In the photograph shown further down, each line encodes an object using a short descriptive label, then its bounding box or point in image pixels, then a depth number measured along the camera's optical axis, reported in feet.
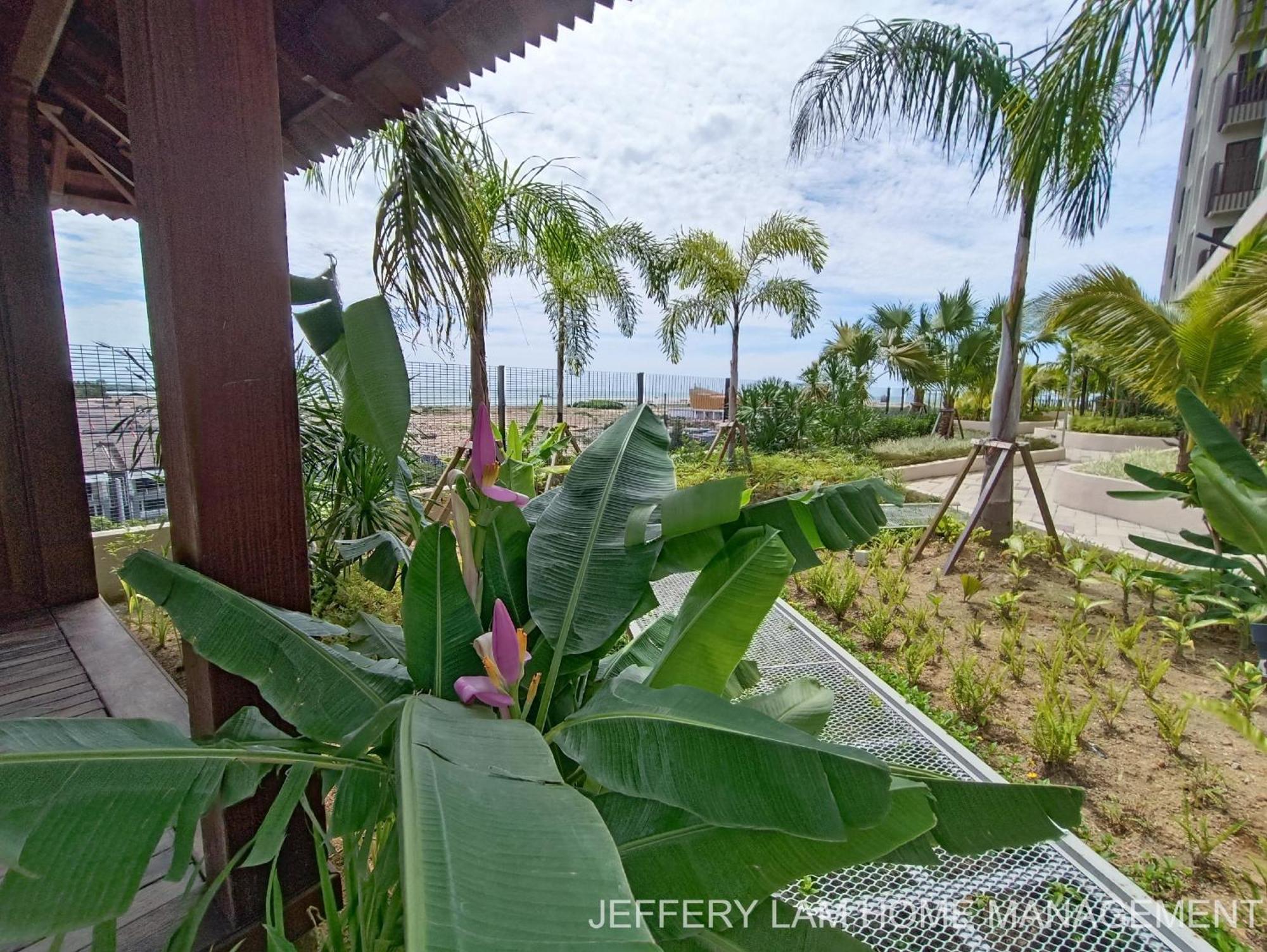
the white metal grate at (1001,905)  4.14
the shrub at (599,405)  30.27
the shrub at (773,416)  36.01
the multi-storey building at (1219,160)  55.67
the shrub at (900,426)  43.24
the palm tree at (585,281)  12.84
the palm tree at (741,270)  29.40
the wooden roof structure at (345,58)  5.03
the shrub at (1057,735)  6.56
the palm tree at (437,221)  8.17
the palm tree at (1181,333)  11.34
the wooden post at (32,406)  7.22
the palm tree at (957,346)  49.65
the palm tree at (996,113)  12.62
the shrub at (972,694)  7.63
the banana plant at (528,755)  1.67
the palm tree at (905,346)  46.09
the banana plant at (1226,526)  7.40
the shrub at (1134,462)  23.27
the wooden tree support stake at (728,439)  27.02
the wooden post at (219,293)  3.06
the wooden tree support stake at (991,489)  13.65
